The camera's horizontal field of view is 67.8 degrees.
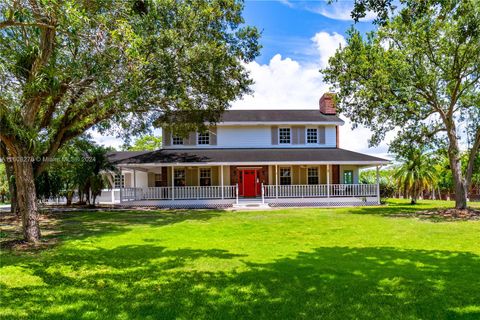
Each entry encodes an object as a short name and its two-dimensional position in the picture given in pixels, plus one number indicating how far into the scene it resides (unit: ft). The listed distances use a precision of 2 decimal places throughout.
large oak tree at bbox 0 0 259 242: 26.37
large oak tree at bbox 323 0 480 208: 56.44
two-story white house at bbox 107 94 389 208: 77.51
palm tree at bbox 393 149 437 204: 87.86
